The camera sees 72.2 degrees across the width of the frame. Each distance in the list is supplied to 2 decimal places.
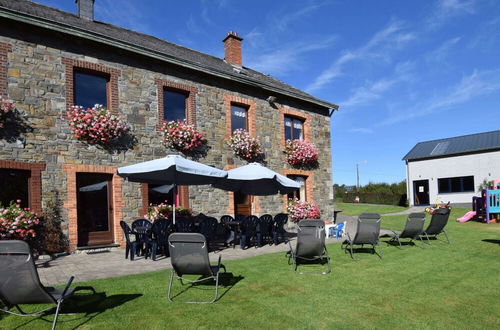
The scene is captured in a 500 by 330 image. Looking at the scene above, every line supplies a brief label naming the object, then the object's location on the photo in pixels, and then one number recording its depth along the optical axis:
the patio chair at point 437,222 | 8.90
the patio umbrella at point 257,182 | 8.88
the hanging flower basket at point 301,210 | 13.56
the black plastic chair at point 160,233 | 7.46
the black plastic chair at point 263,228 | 9.26
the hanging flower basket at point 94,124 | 8.91
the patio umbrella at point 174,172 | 7.28
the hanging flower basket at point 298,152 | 13.88
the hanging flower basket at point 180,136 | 10.55
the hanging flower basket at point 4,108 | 7.73
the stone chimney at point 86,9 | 11.91
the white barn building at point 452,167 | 23.87
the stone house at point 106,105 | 8.30
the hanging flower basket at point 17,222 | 7.20
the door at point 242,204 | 12.68
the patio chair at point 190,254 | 4.53
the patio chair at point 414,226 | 8.61
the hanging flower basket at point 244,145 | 12.15
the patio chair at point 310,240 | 6.37
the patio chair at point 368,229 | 7.58
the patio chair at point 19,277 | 3.42
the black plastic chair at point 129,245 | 7.57
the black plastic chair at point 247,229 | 9.00
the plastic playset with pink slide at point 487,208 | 14.75
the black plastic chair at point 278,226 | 9.58
